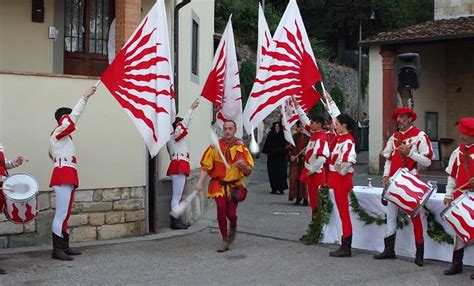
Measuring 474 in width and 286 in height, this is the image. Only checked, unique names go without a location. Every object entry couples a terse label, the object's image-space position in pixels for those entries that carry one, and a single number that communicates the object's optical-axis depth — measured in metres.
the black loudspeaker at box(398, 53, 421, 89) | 10.45
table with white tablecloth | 8.16
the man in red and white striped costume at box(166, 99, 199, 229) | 10.80
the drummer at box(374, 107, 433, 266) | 8.03
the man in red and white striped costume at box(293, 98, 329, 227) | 9.38
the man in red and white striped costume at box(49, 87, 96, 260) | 8.16
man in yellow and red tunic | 8.77
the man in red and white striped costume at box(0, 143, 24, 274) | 7.65
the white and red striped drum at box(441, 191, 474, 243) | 7.13
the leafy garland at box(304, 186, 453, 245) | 8.20
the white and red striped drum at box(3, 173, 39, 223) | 7.60
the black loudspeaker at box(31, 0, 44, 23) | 11.31
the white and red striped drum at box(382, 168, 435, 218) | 7.77
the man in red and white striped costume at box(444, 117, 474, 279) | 7.34
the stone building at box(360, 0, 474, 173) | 20.61
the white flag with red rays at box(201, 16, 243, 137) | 9.48
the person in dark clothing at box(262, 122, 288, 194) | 15.86
